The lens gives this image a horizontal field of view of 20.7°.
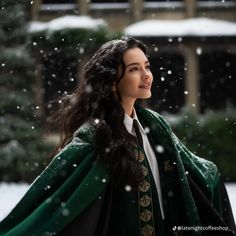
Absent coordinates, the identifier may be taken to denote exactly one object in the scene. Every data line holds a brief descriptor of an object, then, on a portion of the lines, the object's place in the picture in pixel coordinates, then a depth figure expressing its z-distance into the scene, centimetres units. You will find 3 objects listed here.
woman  295
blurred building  1552
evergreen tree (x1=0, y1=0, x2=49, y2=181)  1342
